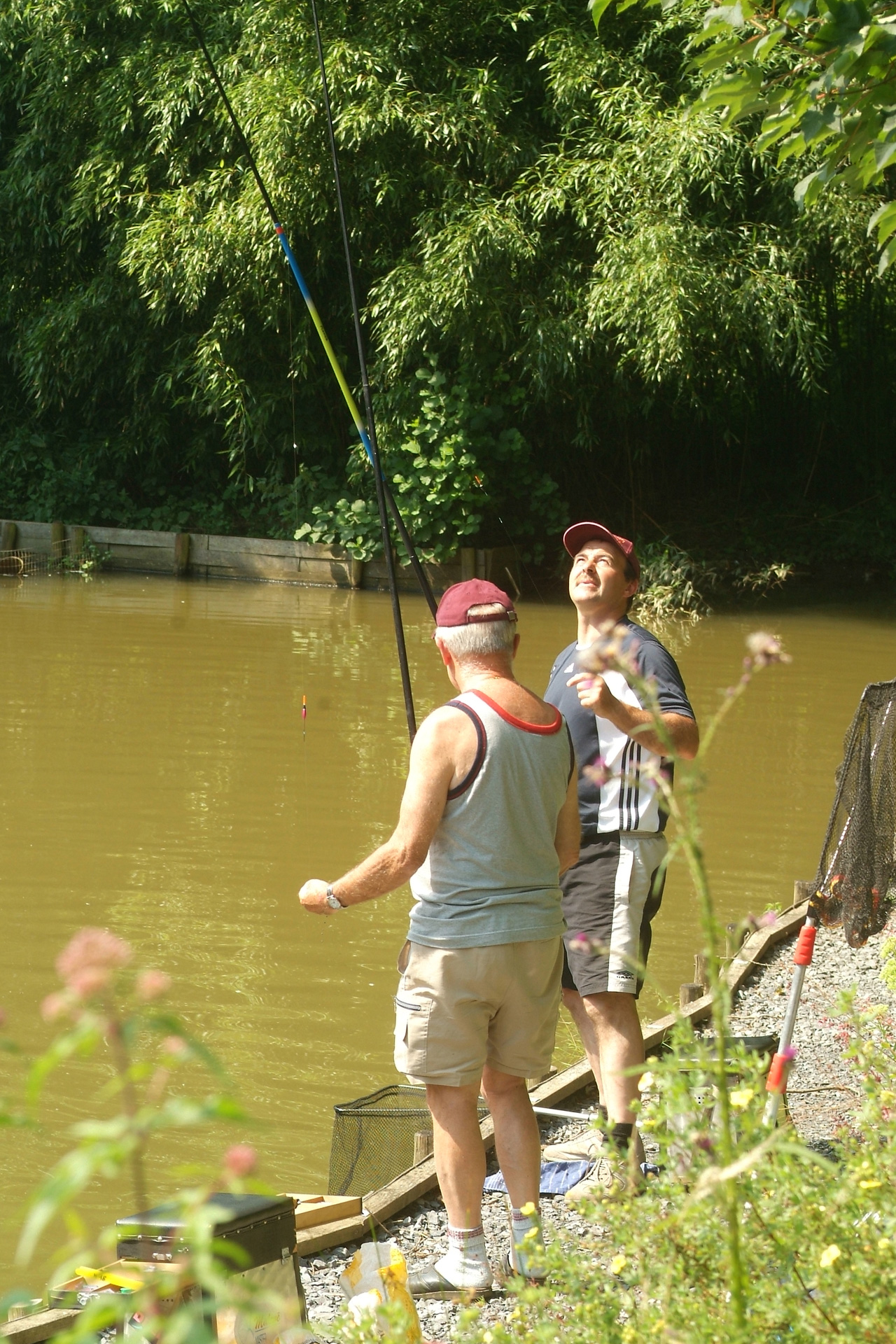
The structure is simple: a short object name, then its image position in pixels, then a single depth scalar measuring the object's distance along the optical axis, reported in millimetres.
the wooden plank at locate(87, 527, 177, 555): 36719
